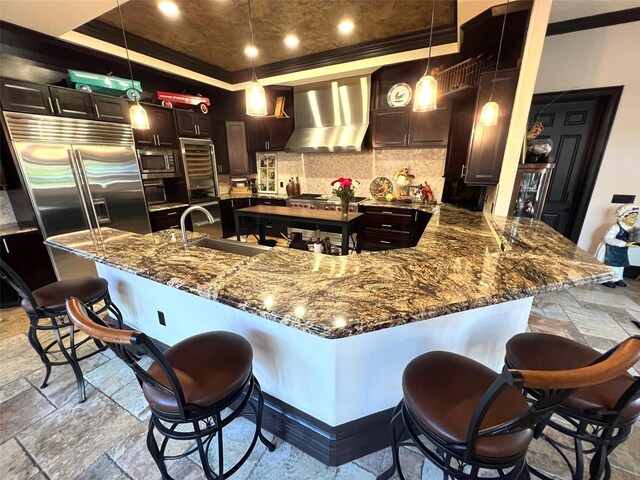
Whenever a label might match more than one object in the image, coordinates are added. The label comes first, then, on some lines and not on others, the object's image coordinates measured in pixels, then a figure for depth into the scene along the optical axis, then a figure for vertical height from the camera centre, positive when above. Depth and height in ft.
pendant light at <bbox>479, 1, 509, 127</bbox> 7.13 +1.42
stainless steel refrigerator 8.79 -0.25
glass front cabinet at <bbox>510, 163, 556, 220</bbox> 8.49 -0.80
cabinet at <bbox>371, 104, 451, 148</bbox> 12.38 +1.90
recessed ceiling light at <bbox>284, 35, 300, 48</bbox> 11.24 +5.51
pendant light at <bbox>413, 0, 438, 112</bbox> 5.82 +1.60
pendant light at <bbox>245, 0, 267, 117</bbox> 6.31 +1.65
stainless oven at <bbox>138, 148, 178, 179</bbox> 12.28 +0.25
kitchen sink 6.27 -1.92
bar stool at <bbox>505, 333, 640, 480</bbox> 3.00 -2.67
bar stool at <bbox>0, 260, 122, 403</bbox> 5.08 -2.69
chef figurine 9.93 -2.86
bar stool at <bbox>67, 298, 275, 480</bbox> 2.61 -2.61
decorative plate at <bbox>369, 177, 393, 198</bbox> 14.89 -1.15
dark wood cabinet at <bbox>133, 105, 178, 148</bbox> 12.17 +1.73
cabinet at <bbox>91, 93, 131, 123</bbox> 10.36 +2.42
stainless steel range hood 13.75 +2.83
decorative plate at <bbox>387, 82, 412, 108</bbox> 12.73 +3.46
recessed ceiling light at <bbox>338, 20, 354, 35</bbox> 10.01 +5.45
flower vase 10.82 -1.75
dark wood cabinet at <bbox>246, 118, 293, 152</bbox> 16.22 +2.12
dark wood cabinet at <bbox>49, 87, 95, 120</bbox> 9.30 +2.38
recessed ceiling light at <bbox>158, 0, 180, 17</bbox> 8.50 +5.28
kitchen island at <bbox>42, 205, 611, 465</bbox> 3.32 -1.72
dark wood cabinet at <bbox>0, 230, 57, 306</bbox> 8.71 -3.07
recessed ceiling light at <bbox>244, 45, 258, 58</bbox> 12.13 +5.46
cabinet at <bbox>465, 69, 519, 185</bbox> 8.17 +1.03
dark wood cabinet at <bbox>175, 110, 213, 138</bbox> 13.76 +2.37
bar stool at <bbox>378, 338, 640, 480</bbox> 2.00 -2.56
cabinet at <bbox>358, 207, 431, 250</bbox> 12.75 -3.02
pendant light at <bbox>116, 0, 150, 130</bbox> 7.27 +1.42
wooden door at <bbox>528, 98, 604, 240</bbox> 10.88 +0.75
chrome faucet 5.68 -1.26
